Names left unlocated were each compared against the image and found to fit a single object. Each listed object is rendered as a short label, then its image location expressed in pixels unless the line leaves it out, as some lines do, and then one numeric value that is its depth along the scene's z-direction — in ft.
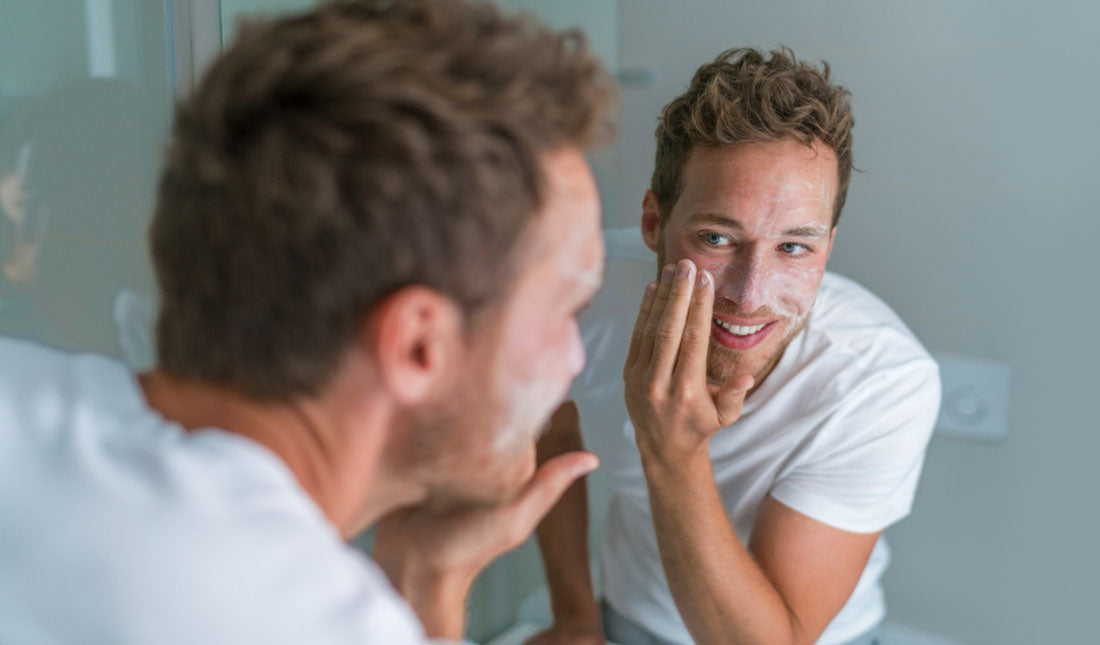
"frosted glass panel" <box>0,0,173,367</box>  2.98
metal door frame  3.20
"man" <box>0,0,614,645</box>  1.32
